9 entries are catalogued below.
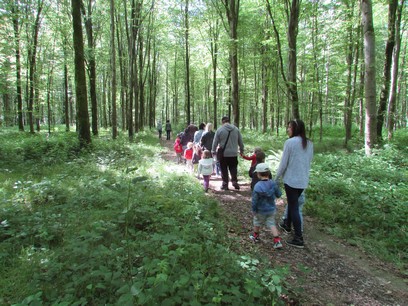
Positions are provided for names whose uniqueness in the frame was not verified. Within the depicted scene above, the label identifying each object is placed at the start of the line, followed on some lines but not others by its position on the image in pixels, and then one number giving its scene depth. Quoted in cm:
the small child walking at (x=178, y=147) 1115
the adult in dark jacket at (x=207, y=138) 855
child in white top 724
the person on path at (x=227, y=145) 740
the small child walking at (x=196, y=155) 913
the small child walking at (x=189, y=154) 981
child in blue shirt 451
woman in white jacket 444
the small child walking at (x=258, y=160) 642
